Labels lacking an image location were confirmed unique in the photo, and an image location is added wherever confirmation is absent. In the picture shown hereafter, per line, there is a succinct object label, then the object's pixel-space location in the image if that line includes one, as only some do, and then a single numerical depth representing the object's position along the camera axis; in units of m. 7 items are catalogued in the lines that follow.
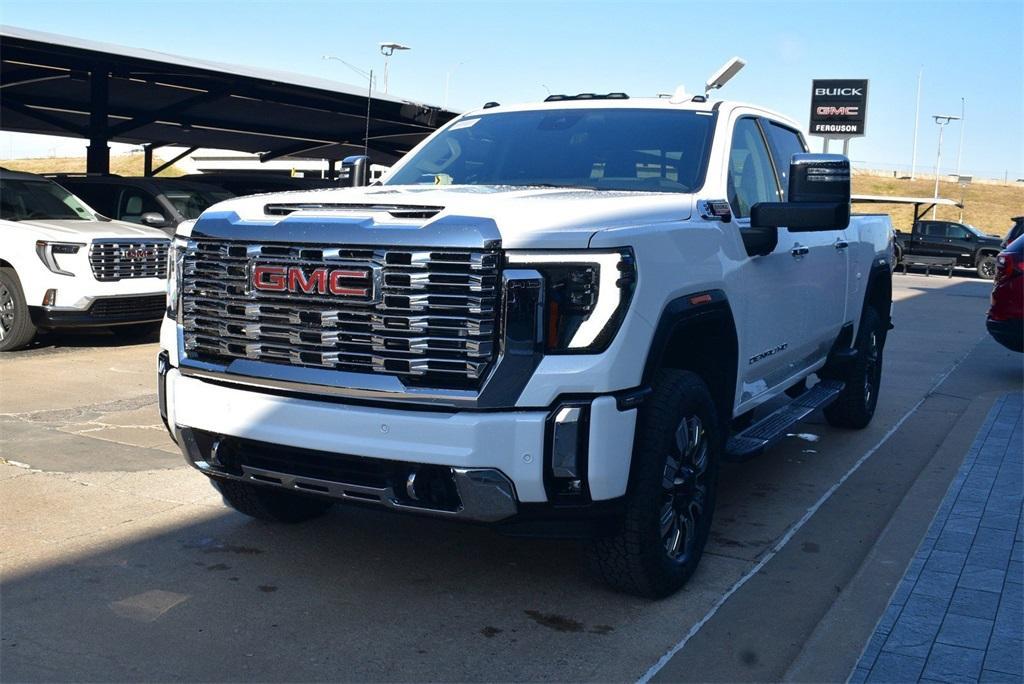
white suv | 10.31
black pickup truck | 33.97
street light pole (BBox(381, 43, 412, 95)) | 10.89
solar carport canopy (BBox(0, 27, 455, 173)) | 16.00
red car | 9.89
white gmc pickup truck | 3.76
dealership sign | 43.50
